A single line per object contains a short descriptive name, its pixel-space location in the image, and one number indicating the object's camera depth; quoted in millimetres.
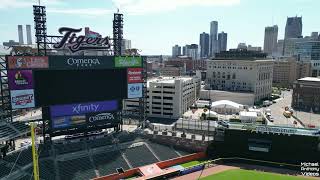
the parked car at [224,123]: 65944
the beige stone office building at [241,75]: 132125
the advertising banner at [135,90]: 63594
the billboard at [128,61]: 61044
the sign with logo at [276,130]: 62938
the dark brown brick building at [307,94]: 117000
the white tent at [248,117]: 88062
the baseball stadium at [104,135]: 50688
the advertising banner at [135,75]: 63250
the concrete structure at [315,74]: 198238
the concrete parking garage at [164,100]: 97188
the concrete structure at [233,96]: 122812
